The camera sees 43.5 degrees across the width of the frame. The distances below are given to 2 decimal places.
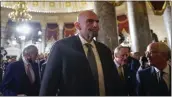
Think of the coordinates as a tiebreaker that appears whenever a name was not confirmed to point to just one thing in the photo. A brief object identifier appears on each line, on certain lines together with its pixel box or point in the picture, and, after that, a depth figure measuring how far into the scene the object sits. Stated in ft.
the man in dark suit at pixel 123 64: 9.59
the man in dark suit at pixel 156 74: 6.45
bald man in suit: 5.86
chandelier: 44.29
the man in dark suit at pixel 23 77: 9.37
